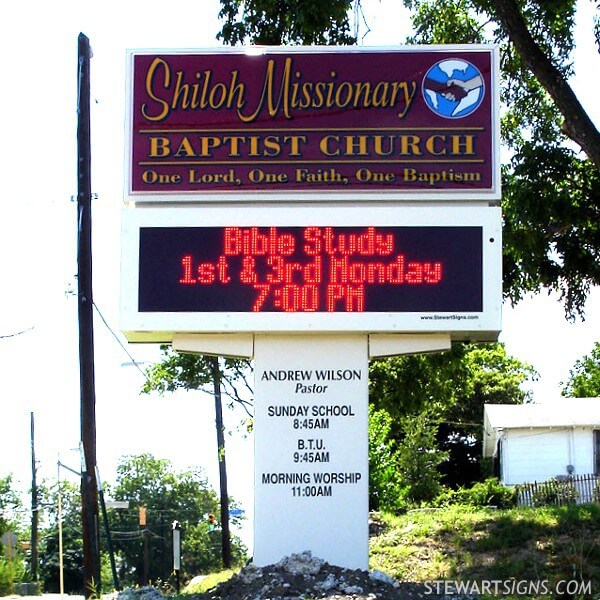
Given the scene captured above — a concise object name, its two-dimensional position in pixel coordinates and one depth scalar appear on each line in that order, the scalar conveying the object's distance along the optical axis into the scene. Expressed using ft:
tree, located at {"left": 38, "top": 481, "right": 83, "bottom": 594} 168.14
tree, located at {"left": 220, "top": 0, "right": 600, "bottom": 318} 65.36
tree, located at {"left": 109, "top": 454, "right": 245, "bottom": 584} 211.00
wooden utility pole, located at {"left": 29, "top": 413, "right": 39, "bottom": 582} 158.72
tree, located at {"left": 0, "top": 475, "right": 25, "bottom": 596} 110.01
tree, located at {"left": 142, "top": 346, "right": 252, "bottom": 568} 86.22
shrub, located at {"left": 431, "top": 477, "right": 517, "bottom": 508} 93.29
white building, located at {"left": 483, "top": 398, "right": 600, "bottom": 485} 122.62
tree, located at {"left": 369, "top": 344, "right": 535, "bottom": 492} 84.48
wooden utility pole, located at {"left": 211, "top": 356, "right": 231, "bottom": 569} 109.50
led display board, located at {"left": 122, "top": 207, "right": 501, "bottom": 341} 43.39
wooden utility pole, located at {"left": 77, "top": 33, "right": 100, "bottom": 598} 63.77
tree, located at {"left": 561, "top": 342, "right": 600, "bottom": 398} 198.49
